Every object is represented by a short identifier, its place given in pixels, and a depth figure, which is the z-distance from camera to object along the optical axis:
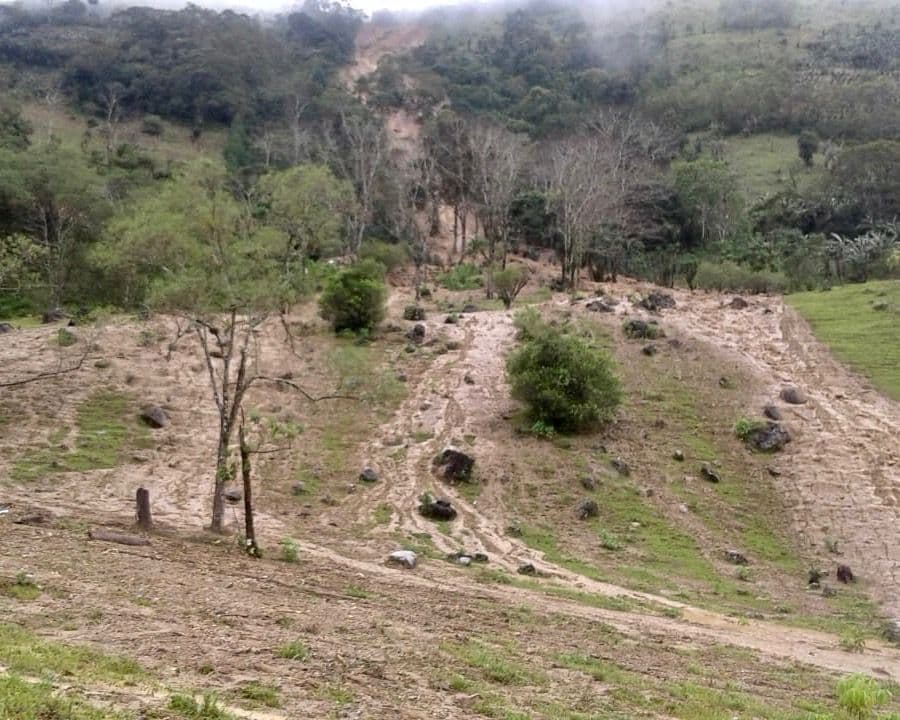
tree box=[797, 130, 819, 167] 68.06
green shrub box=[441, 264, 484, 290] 49.22
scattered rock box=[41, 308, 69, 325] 32.59
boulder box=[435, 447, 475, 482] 21.66
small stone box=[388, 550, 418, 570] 15.69
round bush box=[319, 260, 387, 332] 34.31
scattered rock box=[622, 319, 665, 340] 32.75
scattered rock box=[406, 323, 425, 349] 34.09
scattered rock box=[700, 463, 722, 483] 21.98
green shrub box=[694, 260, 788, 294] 46.97
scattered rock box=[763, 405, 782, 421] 25.30
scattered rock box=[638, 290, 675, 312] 37.53
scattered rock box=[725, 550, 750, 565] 18.05
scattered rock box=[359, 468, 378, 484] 21.67
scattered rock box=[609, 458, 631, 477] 22.19
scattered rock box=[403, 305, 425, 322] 37.56
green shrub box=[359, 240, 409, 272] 50.06
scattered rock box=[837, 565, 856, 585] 17.06
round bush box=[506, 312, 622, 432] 24.11
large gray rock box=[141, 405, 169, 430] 23.70
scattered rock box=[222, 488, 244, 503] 19.62
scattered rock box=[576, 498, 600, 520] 19.89
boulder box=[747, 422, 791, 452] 23.62
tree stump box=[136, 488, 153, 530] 15.81
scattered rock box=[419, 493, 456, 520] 19.41
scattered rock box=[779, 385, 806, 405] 26.42
